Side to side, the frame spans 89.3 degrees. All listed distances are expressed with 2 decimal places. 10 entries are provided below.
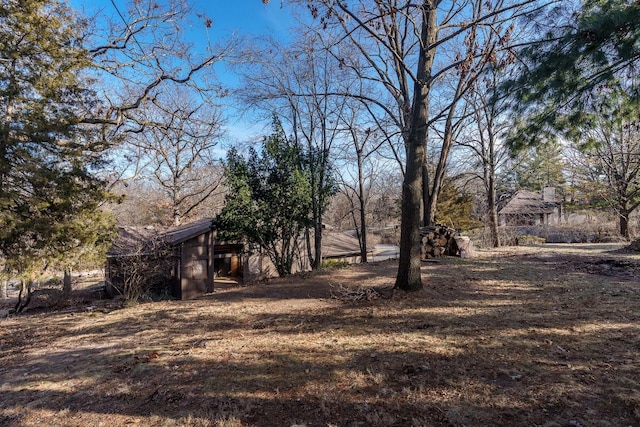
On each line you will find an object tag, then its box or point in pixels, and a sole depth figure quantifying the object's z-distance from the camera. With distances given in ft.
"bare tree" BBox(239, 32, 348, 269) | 35.04
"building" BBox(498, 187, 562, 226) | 89.17
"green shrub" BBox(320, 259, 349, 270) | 49.40
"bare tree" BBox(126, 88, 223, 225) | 60.85
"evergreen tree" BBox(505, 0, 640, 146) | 11.73
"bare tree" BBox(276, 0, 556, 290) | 18.26
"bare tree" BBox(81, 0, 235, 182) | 27.71
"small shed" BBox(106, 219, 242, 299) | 32.05
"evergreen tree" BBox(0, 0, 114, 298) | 19.31
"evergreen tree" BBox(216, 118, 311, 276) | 30.27
